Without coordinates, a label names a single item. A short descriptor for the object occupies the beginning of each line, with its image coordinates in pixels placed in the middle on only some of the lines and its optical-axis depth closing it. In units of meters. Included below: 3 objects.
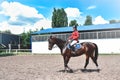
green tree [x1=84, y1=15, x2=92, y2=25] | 85.81
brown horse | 12.54
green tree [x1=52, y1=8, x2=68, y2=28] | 76.00
